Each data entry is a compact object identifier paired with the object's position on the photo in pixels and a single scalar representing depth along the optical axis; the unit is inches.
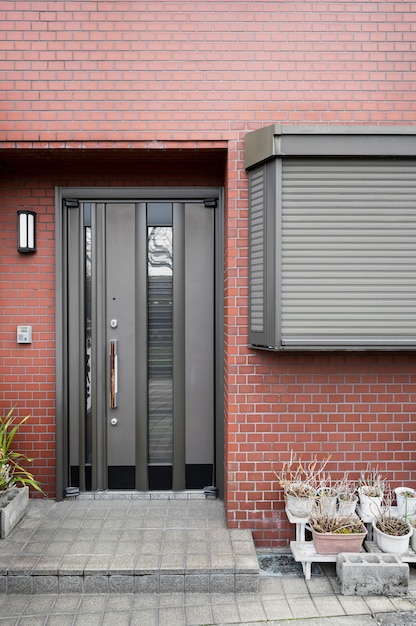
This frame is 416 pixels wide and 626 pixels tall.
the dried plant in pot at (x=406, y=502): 136.8
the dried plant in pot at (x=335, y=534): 126.7
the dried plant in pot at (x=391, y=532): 126.8
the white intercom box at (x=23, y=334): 166.6
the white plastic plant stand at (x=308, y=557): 126.0
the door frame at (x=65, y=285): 165.8
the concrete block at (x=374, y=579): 120.7
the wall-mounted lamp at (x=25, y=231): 163.2
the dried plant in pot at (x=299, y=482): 136.0
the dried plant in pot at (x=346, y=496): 135.1
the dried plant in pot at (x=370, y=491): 136.8
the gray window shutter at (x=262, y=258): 136.6
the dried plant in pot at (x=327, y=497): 131.7
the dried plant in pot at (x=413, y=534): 130.1
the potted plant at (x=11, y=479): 142.3
